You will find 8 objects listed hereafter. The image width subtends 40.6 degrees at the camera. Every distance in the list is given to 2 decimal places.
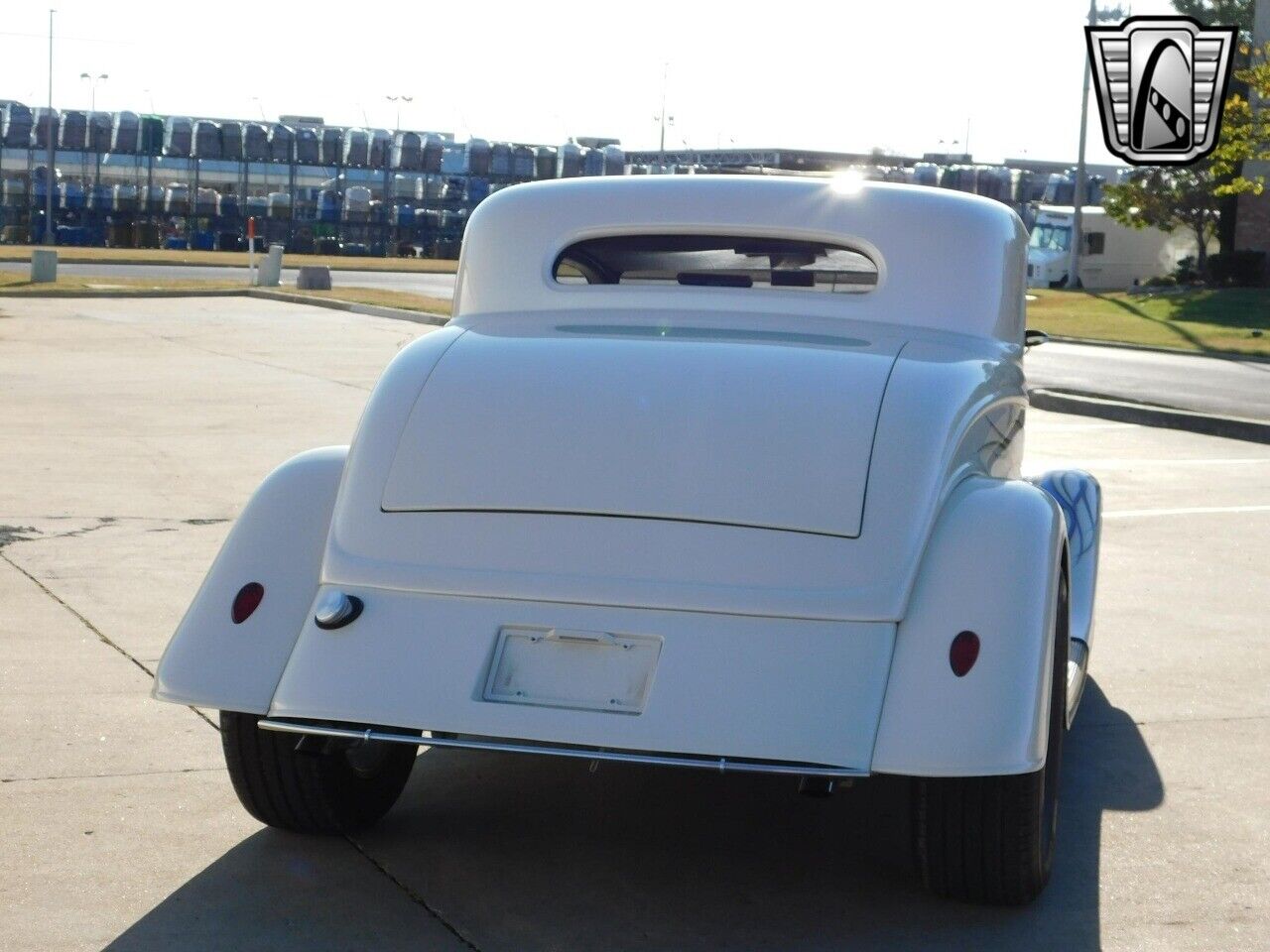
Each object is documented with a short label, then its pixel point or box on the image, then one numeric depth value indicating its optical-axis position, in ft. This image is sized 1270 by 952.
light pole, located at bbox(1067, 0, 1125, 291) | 162.09
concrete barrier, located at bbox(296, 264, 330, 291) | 116.06
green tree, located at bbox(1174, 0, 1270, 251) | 105.09
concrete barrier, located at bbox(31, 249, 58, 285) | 107.55
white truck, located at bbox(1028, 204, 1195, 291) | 174.29
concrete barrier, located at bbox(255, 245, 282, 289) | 120.37
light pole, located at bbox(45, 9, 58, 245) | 218.79
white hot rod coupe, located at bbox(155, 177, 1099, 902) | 11.93
